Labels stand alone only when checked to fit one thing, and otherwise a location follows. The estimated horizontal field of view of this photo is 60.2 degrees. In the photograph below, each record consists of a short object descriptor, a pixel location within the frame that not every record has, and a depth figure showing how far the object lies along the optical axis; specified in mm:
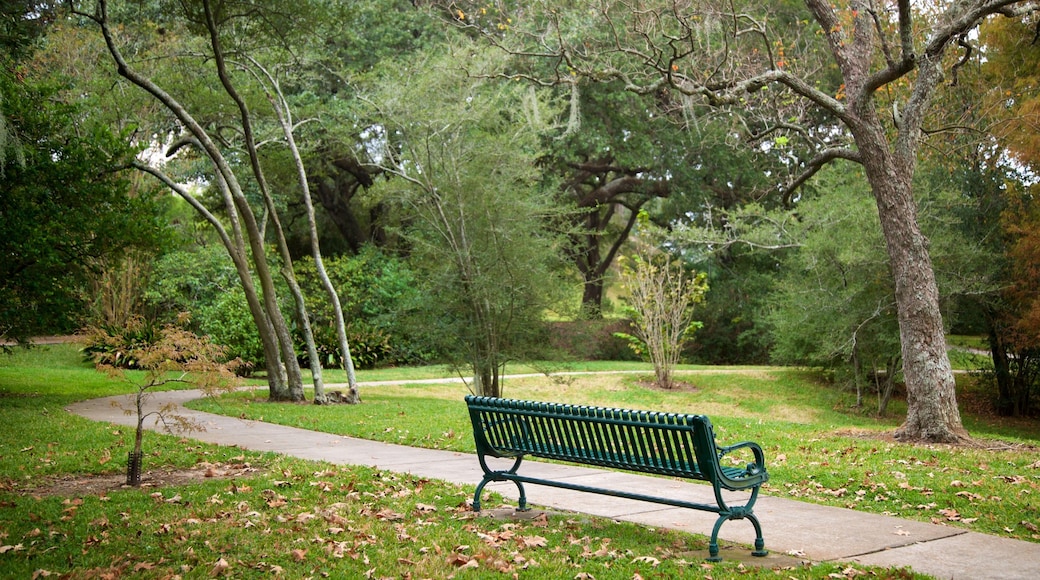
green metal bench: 5523
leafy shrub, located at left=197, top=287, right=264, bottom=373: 22109
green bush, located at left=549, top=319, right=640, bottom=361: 17219
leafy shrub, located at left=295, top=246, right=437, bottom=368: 24891
